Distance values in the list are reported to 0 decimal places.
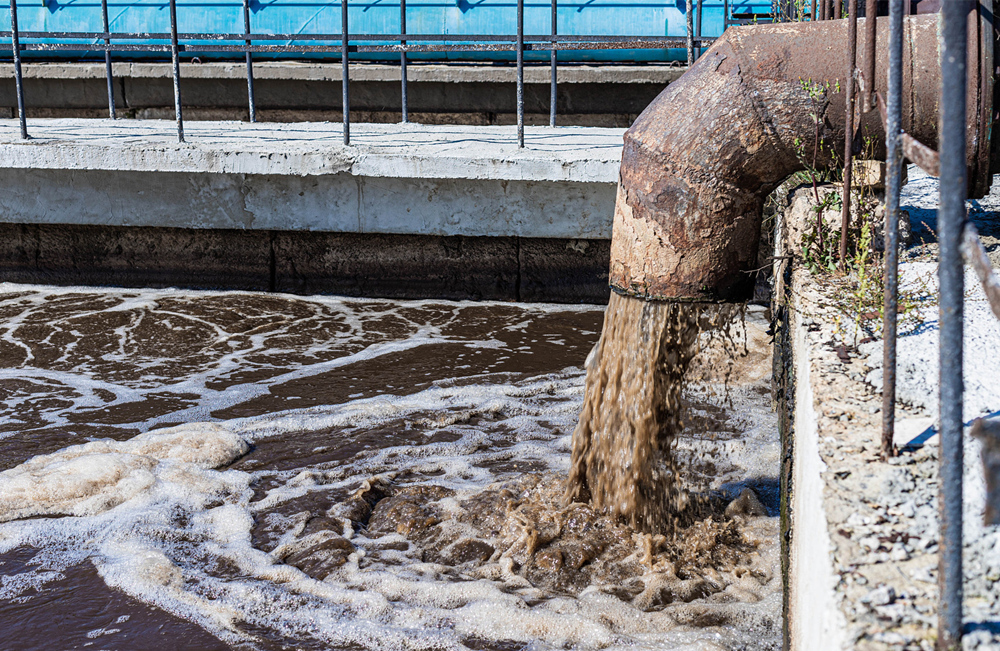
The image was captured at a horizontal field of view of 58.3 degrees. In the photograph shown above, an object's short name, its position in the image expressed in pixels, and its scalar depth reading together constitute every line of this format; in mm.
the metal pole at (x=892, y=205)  1626
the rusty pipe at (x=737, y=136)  2779
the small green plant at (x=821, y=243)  2947
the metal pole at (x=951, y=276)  1029
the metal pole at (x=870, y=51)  2504
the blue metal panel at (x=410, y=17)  10625
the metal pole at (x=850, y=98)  2617
